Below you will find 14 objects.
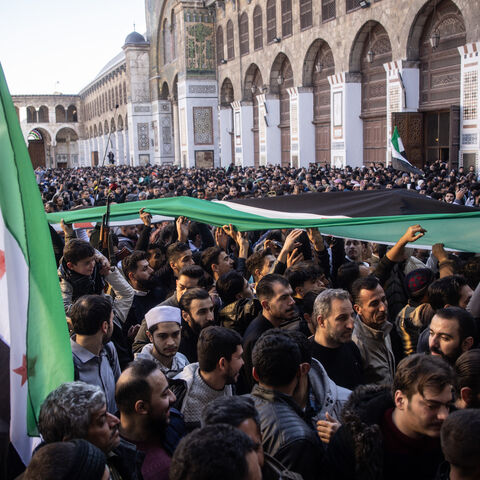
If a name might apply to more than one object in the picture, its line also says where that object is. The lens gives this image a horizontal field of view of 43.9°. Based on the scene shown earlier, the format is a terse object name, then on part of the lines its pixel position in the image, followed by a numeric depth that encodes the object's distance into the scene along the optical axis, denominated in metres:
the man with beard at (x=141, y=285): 4.58
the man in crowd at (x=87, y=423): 2.05
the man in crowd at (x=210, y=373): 2.75
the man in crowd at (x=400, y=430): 2.05
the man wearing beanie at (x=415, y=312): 3.58
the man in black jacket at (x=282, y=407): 2.13
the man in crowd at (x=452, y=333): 2.95
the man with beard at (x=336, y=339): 3.16
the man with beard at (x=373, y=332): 3.33
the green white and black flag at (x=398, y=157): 11.09
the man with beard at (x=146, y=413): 2.36
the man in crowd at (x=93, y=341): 3.04
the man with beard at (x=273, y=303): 3.49
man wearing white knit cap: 3.26
